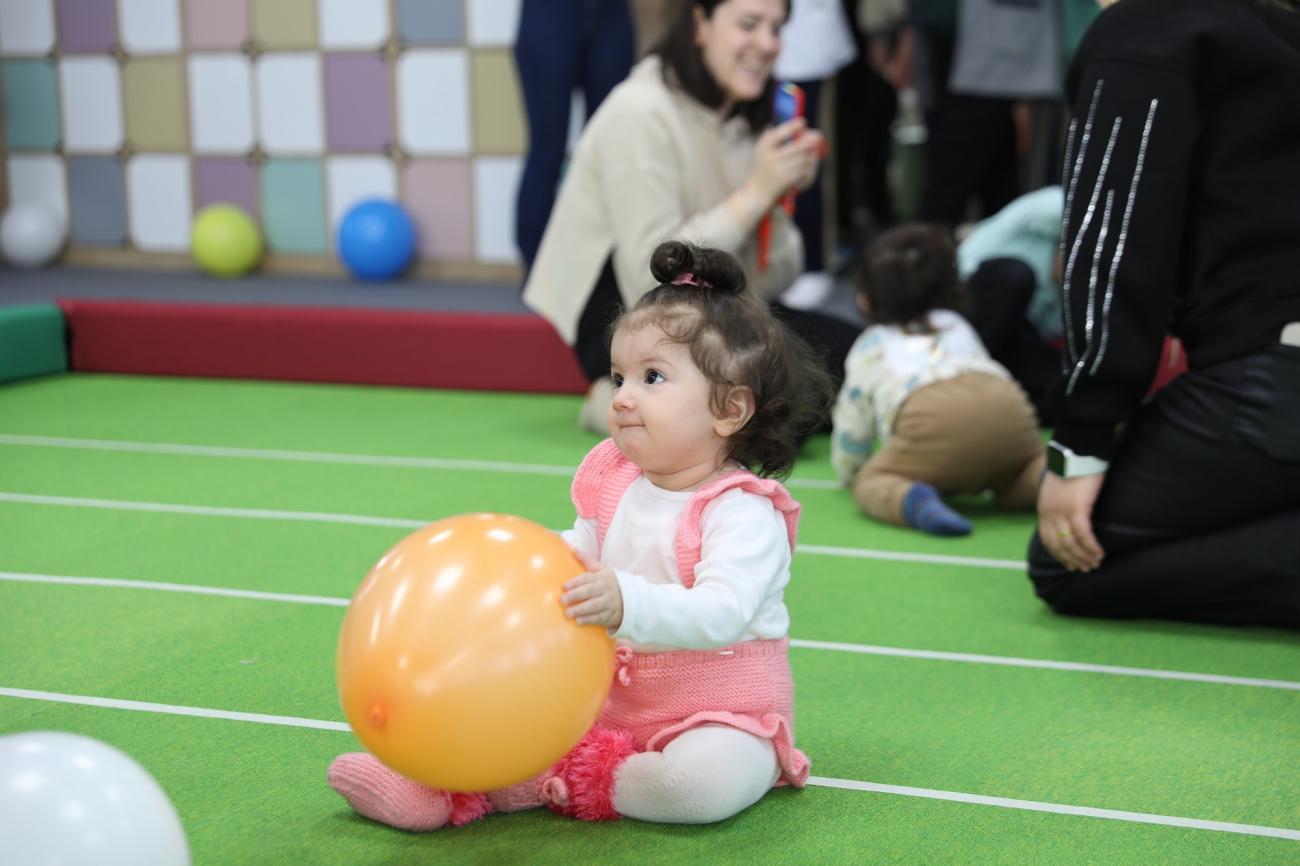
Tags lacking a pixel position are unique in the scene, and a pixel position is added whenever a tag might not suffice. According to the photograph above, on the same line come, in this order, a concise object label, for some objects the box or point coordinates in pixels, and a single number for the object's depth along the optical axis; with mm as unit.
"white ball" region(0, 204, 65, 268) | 6250
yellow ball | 6016
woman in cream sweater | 3660
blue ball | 5809
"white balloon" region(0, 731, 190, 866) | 1293
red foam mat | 4824
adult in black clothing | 2316
